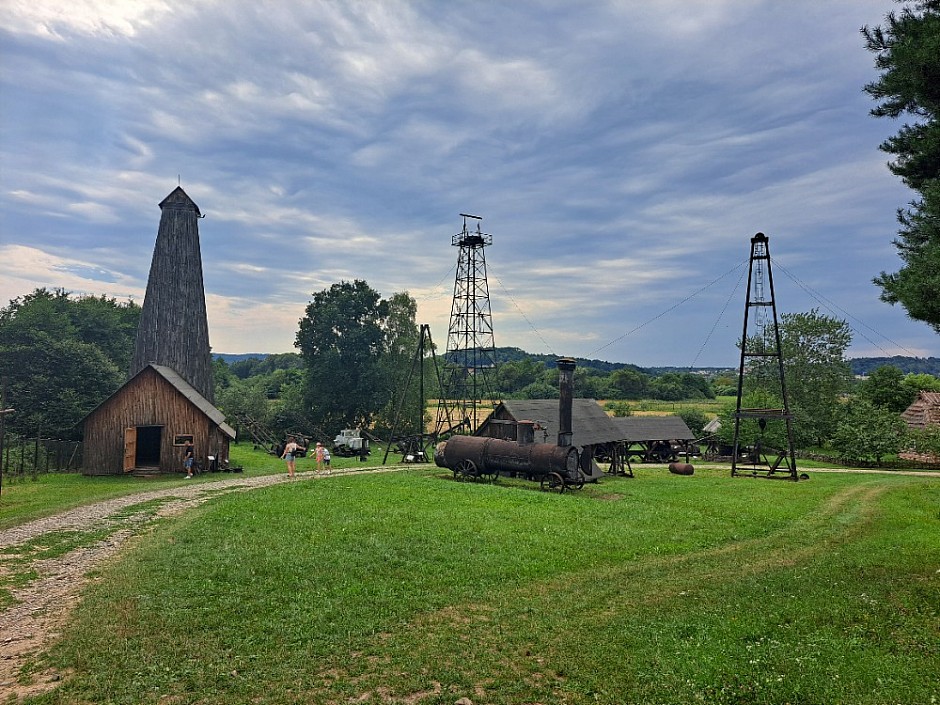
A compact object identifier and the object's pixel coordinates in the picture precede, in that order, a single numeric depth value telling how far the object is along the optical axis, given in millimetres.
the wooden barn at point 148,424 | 30172
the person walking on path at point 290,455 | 28281
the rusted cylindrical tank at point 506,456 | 24812
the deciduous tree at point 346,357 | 56094
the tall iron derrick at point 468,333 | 42625
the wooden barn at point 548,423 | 33000
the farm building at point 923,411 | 44906
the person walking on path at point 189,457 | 29891
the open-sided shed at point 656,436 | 43500
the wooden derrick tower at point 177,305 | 36750
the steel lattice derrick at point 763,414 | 32750
